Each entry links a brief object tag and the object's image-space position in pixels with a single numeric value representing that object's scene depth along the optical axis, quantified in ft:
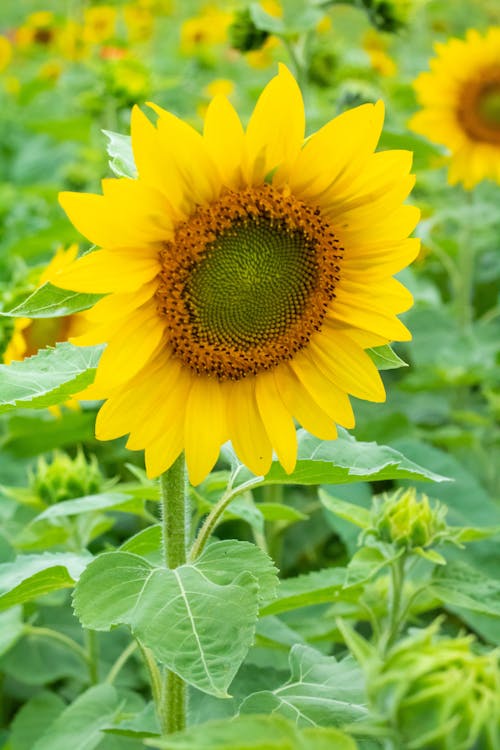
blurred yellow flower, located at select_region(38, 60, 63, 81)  13.98
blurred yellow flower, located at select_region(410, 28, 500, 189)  6.23
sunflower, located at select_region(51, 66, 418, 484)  3.10
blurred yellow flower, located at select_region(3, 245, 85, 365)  4.35
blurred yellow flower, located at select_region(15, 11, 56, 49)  15.23
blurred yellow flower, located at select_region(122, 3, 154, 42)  15.98
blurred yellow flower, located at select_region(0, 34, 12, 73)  15.90
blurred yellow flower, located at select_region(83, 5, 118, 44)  13.58
